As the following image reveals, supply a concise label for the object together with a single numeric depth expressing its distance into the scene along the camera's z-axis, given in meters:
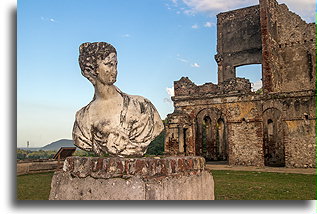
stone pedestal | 3.15
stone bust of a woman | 3.60
